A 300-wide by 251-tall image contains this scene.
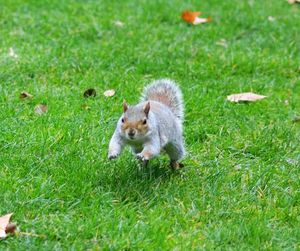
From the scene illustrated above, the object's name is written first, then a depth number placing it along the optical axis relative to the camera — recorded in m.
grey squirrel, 7.50
